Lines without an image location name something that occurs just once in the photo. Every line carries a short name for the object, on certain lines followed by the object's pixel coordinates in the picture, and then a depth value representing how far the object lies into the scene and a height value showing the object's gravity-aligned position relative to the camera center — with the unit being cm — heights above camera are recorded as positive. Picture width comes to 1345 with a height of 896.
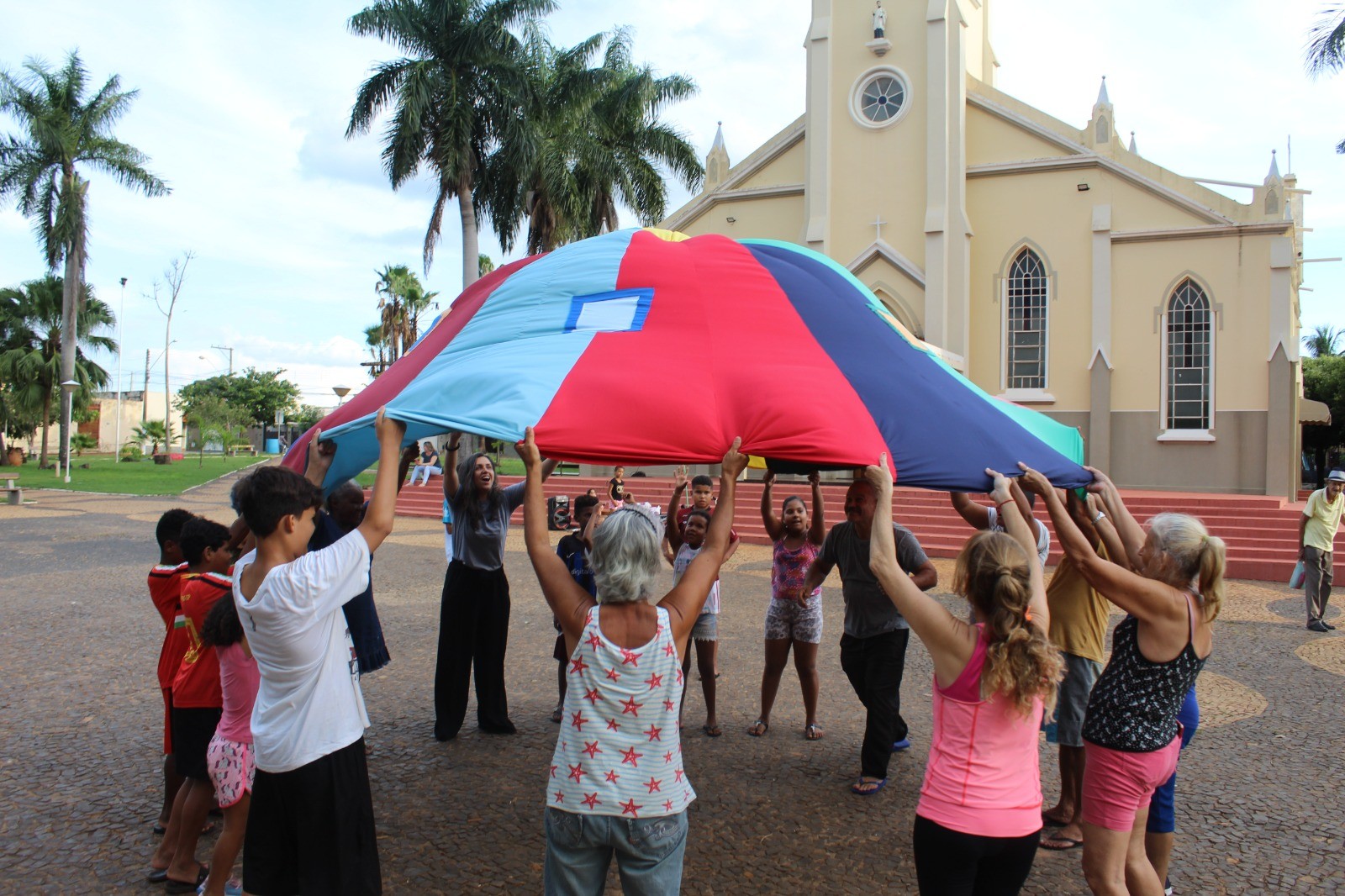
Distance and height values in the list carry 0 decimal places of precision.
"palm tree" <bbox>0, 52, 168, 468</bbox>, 3206 +1074
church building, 1911 +498
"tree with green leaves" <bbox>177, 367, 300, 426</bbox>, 7775 +560
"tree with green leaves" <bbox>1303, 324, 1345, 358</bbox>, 6512 +969
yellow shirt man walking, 988 -77
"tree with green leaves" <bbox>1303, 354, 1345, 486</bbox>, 3984 +359
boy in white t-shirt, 288 -84
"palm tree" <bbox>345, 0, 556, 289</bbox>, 2248 +950
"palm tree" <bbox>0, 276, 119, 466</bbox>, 4066 +518
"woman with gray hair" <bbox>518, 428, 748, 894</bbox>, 259 -81
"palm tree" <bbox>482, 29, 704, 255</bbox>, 2375 +891
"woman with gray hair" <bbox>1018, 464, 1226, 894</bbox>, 317 -77
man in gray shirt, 504 -97
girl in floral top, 598 -96
